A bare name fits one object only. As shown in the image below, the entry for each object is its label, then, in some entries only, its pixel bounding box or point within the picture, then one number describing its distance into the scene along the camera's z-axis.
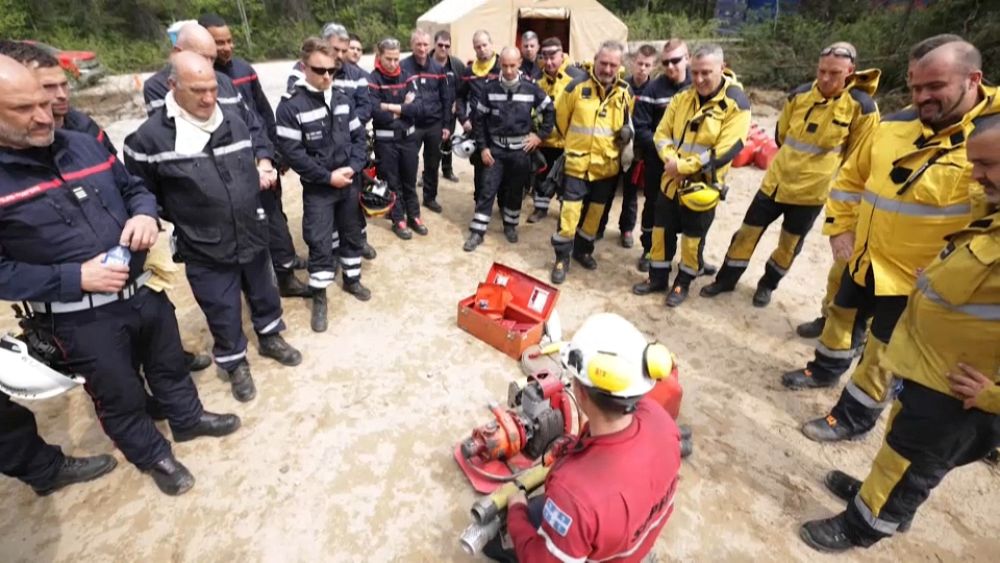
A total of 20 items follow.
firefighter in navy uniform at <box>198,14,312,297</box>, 4.23
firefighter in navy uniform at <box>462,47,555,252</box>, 5.41
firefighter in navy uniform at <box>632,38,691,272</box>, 4.86
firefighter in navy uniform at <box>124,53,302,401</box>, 2.90
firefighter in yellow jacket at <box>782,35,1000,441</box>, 2.60
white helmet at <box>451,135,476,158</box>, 5.81
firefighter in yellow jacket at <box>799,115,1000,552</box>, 1.98
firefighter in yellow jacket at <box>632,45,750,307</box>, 4.18
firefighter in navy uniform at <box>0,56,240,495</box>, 2.21
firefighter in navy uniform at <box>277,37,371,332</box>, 4.03
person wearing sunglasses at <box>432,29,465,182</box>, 6.51
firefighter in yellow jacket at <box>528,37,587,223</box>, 6.11
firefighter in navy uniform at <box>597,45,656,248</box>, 5.37
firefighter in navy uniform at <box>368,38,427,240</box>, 5.65
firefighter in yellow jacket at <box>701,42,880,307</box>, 3.92
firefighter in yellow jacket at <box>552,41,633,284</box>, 4.85
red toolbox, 4.11
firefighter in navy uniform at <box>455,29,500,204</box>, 6.02
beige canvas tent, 10.03
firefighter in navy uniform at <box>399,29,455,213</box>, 5.89
